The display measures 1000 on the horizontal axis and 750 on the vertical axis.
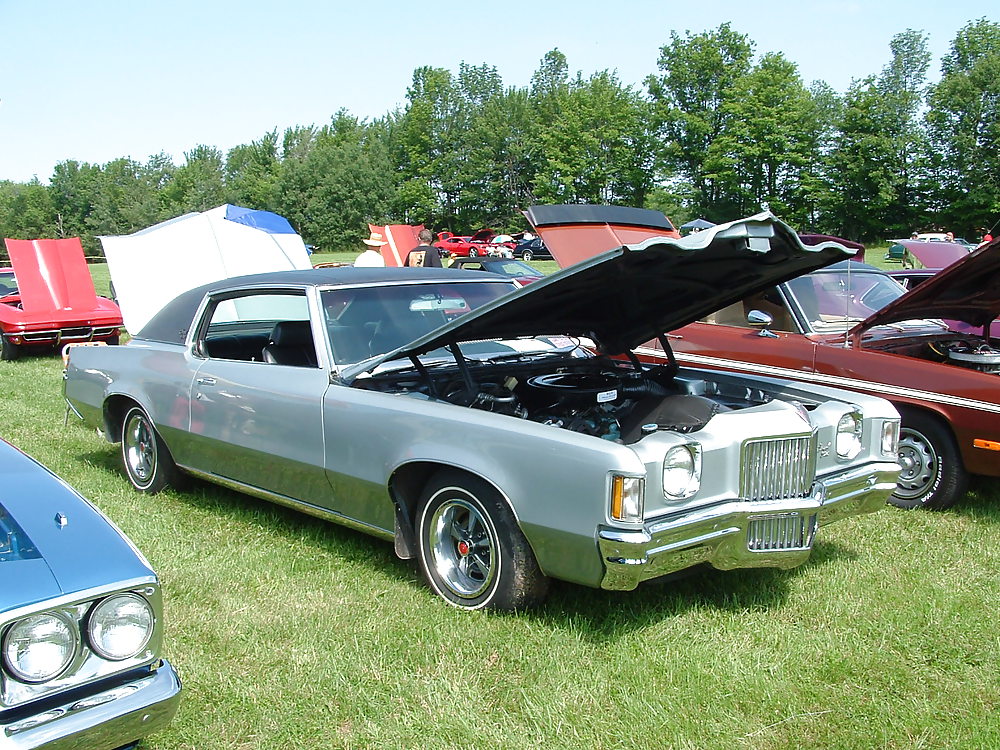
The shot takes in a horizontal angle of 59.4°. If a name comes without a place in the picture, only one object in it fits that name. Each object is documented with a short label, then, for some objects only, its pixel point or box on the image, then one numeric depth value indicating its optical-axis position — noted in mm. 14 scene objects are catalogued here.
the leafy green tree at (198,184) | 81750
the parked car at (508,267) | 17391
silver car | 3309
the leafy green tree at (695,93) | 55844
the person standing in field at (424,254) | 10945
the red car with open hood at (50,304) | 11859
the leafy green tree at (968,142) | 46312
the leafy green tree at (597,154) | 60375
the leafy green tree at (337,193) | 65250
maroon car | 5055
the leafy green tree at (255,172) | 76250
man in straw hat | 11641
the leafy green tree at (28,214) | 89312
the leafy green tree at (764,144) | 53062
